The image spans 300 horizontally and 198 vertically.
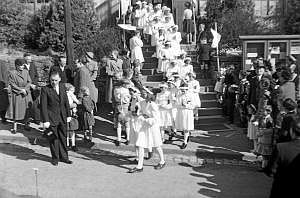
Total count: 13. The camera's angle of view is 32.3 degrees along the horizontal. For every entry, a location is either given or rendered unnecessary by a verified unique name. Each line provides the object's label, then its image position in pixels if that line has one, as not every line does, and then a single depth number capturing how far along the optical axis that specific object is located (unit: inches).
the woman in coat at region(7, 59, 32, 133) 498.6
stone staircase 551.5
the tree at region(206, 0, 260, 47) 734.5
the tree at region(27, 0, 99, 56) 788.6
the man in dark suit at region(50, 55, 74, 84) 505.7
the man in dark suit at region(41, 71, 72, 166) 416.8
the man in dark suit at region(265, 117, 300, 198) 245.8
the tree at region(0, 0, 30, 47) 831.7
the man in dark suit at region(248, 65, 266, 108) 451.8
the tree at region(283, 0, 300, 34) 804.6
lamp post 558.6
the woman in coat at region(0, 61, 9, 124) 531.8
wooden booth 577.9
